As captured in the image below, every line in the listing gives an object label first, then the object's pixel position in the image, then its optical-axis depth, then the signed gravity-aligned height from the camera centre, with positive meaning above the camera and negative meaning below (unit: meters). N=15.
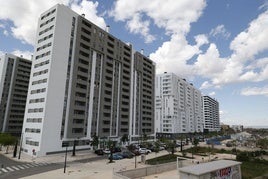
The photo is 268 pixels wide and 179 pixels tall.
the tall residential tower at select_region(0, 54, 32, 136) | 100.00 +16.41
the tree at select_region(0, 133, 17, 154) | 57.03 -4.90
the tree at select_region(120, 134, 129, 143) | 80.24 -5.08
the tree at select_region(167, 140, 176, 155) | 62.72 -6.55
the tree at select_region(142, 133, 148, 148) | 79.00 -6.99
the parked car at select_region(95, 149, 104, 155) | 60.62 -8.22
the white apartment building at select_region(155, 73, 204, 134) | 139.50 +15.69
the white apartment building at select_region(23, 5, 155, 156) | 58.94 +13.04
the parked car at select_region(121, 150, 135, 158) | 55.62 -8.22
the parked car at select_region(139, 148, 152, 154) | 64.06 -8.10
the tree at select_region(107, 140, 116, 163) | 59.64 -5.46
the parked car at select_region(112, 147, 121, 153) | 64.49 -7.83
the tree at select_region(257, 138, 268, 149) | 79.78 -6.23
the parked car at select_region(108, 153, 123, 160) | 53.14 -8.41
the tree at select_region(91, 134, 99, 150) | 62.00 -5.34
